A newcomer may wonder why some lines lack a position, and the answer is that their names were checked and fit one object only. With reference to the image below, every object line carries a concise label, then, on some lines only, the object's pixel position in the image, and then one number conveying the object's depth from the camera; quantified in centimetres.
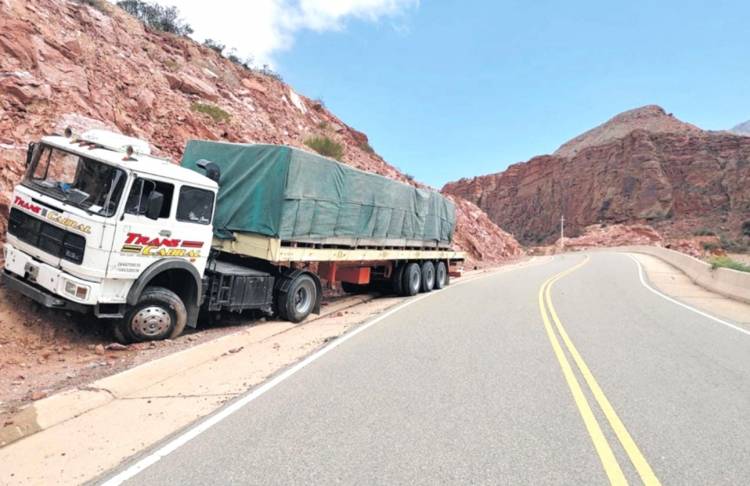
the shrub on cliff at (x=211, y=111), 1887
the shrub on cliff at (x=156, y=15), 2609
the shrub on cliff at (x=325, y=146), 2555
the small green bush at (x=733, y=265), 2245
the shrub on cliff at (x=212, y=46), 2941
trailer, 650
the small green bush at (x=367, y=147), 3628
